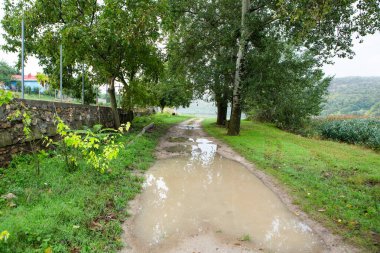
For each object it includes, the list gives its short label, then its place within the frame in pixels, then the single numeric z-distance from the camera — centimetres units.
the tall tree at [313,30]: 1209
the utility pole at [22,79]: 759
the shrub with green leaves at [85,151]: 595
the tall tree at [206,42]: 1717
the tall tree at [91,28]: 1207
